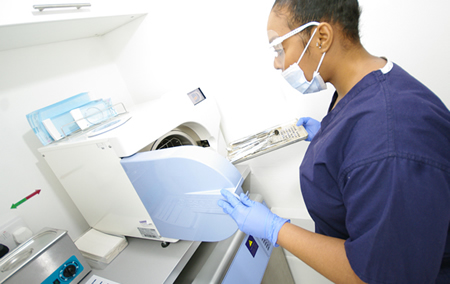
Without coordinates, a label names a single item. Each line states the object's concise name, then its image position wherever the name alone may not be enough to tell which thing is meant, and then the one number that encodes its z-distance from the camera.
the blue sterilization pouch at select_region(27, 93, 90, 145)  1.00
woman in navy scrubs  0.43
